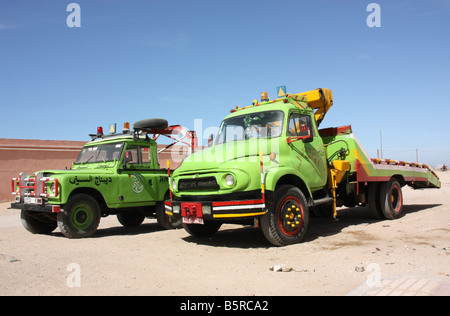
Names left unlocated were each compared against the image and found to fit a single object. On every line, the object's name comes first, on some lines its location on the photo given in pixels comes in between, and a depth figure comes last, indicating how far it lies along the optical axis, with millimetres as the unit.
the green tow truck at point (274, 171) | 6273
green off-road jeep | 8039
